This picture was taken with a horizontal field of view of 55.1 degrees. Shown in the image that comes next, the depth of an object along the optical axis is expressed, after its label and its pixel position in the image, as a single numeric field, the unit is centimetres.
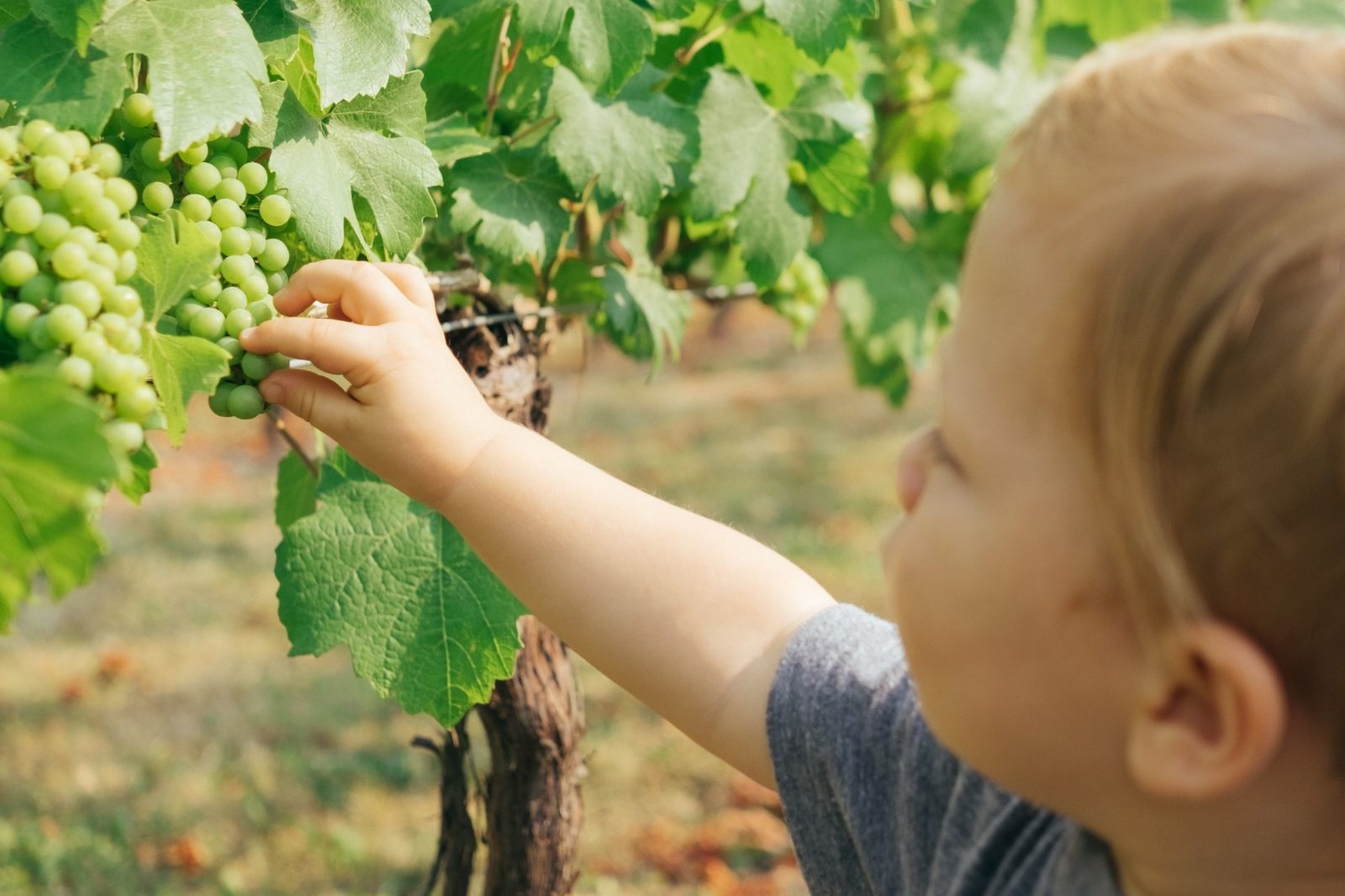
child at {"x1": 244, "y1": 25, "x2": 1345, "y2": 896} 73
